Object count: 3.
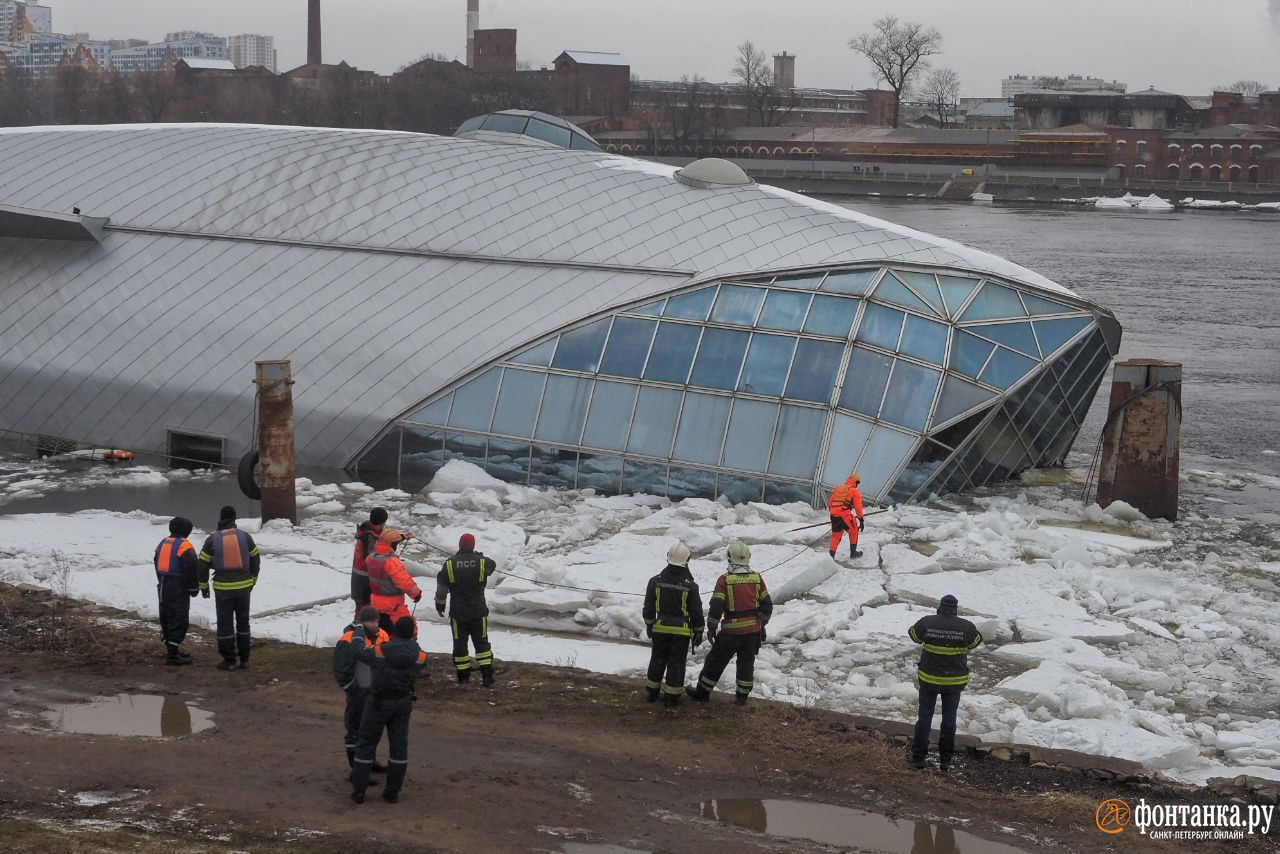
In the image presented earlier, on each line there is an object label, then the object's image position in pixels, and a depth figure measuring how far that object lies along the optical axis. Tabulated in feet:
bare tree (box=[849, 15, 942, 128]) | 624.59
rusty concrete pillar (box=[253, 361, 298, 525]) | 81.10
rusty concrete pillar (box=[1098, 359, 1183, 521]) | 86.17
